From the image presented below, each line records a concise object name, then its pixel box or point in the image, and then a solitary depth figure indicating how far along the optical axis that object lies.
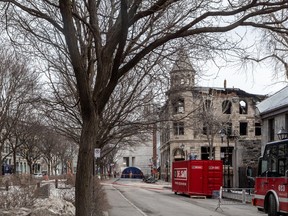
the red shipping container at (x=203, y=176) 36.34
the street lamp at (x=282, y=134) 25.86
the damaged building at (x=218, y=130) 45.28
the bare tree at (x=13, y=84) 29.47
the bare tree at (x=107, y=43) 7.78
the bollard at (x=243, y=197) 28.93
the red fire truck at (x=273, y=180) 17.70
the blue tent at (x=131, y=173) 101.00
